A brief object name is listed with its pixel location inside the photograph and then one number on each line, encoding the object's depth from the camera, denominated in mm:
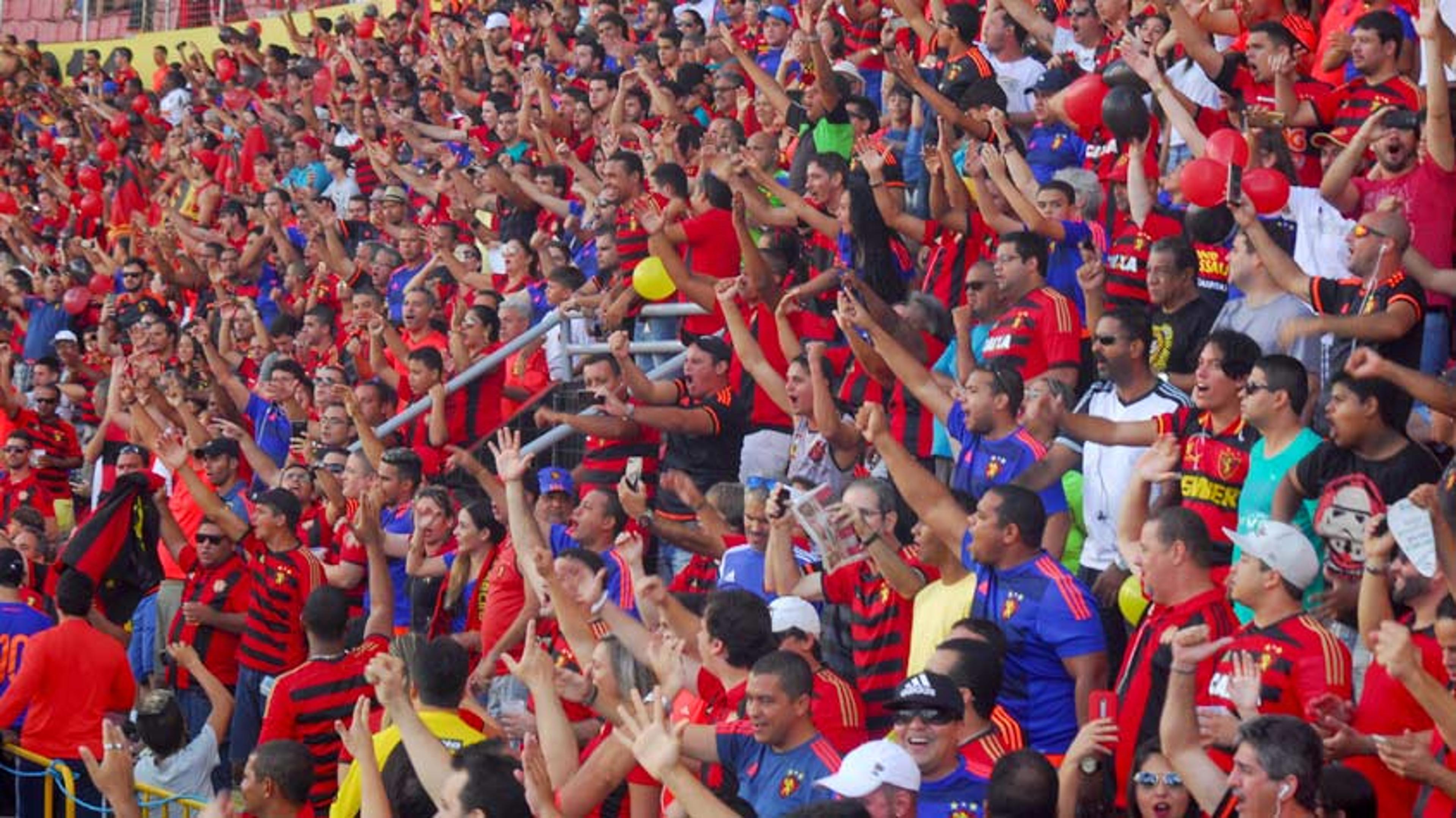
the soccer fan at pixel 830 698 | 14156
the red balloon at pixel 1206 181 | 17937
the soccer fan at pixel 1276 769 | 10734
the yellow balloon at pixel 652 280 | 24187
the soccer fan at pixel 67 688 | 19672
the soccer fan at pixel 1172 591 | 13336
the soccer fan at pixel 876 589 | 15445
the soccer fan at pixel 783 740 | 13062
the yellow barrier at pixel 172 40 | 53656
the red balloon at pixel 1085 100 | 21891
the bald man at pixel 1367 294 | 16609
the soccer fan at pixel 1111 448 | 16531
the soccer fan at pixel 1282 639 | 12398
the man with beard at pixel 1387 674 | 12078
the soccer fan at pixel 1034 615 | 14195
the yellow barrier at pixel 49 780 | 18172
